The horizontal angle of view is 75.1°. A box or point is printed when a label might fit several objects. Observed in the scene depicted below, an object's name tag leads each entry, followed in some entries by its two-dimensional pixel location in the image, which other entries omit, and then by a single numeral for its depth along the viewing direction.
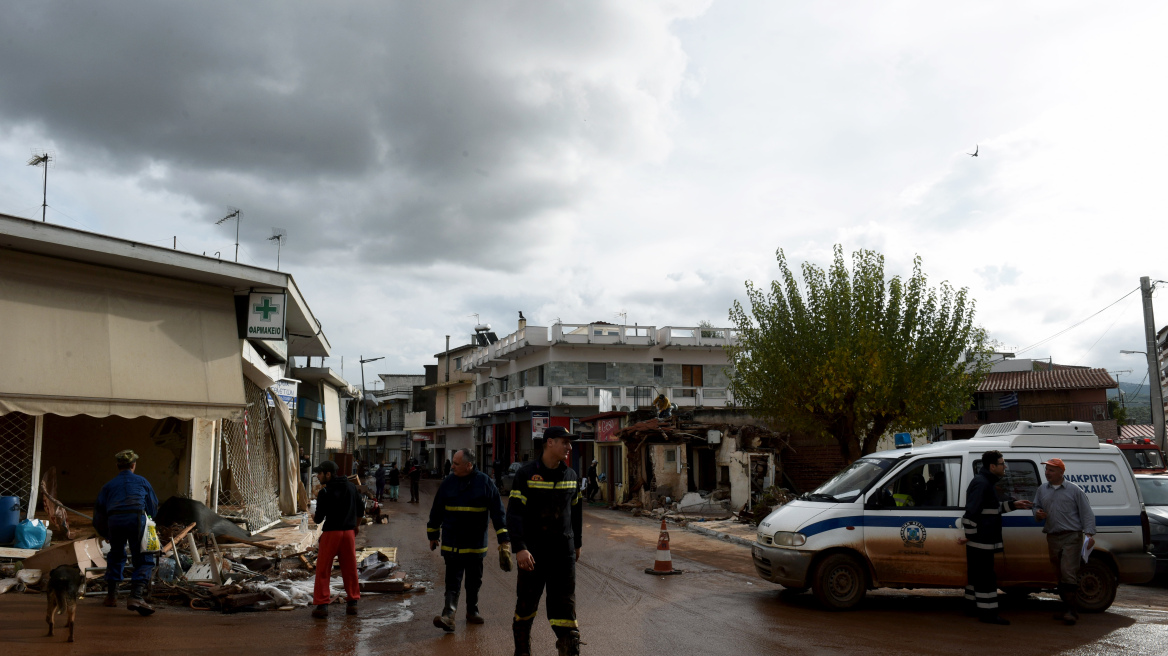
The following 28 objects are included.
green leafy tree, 18.70
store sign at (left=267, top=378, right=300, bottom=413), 19.12
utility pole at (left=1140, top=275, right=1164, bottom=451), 23.94
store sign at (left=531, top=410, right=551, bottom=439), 36.62
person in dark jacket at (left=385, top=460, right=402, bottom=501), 32.34
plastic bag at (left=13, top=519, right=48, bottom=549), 9.27
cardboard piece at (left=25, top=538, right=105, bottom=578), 8.83
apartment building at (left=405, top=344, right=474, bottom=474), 63.44
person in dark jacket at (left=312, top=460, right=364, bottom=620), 7.90
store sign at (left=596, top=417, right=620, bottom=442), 29.97
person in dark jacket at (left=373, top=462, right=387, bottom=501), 28.34
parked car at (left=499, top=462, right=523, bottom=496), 30.81
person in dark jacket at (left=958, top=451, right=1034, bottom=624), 7.74
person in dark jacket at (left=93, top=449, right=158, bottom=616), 7.57
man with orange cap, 7.84
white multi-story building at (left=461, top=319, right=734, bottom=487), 44.81
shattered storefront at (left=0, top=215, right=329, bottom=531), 10.13
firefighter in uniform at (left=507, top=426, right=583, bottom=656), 5.61
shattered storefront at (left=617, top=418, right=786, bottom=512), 22.88
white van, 8.34
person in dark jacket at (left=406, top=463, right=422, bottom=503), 29.98
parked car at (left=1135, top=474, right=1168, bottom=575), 10.80
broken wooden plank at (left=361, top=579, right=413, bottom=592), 9.32
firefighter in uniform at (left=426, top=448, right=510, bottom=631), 7.45
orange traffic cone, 11.17
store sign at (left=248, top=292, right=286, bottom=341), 13.27
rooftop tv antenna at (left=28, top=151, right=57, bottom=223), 14.41
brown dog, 6.42
